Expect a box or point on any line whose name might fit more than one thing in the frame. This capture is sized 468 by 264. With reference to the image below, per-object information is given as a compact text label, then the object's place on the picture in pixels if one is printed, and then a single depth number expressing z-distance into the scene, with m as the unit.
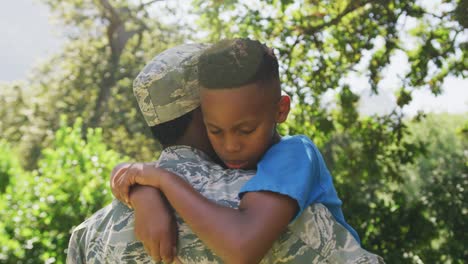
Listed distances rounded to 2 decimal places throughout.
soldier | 1.59
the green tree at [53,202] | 5.21
